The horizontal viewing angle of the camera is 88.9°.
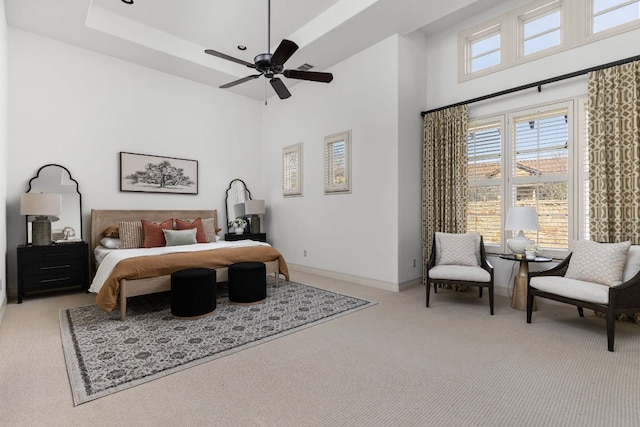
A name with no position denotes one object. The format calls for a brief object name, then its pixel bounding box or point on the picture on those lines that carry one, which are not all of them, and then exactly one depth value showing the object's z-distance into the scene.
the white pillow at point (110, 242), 4.76
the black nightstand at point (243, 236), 6.30
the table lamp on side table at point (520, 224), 3.71
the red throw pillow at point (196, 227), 5.27
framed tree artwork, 5.40
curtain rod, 3.37
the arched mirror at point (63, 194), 4.63
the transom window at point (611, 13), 3.42
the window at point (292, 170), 6.32
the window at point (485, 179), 4.44
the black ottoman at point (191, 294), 3.42
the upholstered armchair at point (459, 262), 3.70
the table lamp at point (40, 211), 4.17
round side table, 3.76
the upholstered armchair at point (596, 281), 2.73
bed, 3.40
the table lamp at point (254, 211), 6.48
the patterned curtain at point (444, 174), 4.59
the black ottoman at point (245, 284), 3.96
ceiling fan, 3.09
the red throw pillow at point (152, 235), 4.84
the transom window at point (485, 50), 4.48
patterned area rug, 2.33
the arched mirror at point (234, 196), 6.58
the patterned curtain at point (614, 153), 3.28
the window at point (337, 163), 5.39
